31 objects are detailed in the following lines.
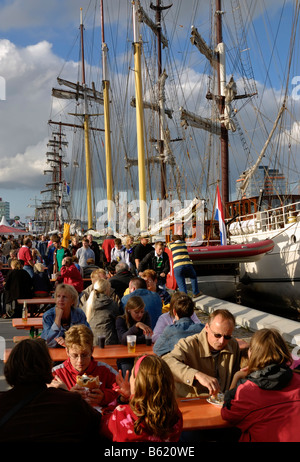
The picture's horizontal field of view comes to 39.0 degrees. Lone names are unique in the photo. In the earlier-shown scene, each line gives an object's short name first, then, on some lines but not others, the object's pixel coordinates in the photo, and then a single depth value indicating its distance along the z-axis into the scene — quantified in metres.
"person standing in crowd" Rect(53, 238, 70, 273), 12.16
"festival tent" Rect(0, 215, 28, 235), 33.66
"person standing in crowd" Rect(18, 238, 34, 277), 11.30
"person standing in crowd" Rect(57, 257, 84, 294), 9.02
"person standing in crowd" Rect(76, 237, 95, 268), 12.66
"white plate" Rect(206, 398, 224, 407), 3.24
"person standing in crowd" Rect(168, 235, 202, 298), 10.63
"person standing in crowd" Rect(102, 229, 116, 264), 14.80
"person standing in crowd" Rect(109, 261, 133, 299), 8.03
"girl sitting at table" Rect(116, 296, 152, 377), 5.02
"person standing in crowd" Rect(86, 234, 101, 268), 14.20
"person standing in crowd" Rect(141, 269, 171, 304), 7.04
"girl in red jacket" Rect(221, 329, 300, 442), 2.71
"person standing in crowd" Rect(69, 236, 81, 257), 14.76
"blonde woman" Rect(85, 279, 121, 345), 5.50
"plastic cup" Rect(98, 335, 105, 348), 4.97
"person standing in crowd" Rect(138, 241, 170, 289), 10.40
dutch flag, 14.40
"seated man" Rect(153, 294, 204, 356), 4.16
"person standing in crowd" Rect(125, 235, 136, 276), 11.72
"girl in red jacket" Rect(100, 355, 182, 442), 2.42
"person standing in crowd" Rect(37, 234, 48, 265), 18.61
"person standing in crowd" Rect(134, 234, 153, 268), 11.30
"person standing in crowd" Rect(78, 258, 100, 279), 12.08
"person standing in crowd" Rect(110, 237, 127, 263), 12.06
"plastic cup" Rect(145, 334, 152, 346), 4.99
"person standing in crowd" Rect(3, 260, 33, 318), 9.50
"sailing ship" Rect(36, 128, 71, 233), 87.44
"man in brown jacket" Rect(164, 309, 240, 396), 3.66
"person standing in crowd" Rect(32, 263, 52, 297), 9.82
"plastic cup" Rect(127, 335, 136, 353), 4.70
